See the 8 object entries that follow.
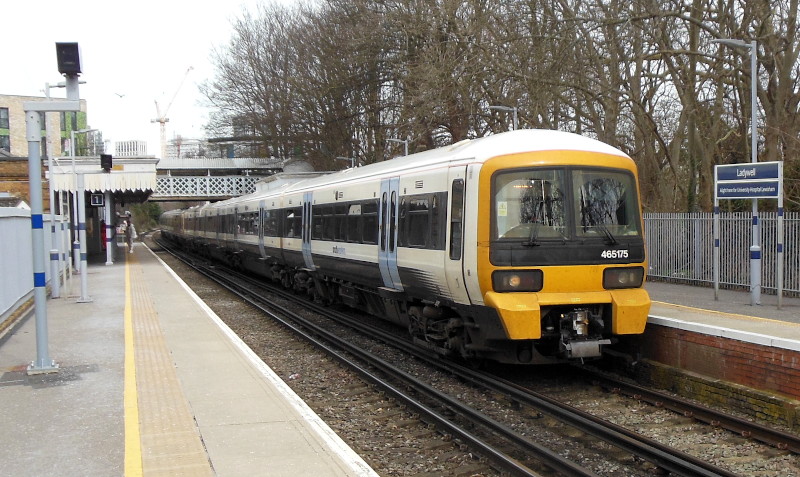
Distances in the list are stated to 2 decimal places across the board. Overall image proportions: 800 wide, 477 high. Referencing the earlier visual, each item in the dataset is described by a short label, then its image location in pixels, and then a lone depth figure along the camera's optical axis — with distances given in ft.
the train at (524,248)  27.86
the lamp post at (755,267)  42.24
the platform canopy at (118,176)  99.45
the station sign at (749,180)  40.68
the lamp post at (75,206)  64.50
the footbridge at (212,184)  173.88
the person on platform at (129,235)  133.34
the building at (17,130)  213.05
